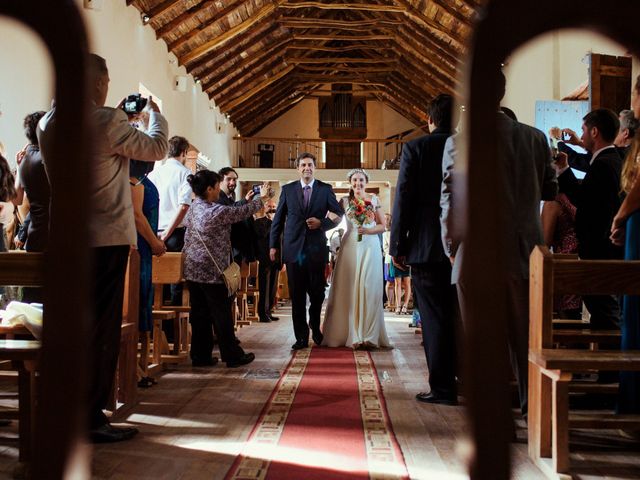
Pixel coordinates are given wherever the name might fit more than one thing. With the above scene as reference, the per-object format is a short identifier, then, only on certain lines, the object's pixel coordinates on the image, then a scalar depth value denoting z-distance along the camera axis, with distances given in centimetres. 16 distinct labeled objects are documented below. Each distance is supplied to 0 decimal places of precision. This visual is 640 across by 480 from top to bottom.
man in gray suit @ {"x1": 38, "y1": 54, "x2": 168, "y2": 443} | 238
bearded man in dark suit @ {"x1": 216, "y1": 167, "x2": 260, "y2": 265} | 559
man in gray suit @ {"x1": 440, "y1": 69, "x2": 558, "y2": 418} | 266
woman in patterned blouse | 446
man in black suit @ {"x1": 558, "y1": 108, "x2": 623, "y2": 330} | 332
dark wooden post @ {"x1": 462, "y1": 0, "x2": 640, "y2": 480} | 47
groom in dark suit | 550
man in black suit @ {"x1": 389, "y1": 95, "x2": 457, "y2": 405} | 328
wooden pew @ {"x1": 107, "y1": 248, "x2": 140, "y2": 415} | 306
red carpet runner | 208
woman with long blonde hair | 246
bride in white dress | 571
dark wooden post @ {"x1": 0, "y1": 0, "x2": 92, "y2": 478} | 49
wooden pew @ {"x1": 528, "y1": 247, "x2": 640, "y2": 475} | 203
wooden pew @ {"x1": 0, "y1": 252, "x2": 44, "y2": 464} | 186
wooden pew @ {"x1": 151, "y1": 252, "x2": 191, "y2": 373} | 414
